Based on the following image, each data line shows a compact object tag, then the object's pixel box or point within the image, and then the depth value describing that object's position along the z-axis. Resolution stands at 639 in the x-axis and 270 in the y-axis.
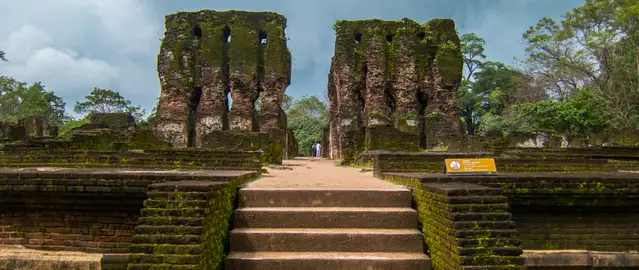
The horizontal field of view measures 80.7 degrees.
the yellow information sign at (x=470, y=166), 4.14
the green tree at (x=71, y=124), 32.74
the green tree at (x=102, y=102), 40.91
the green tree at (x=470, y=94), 34.28
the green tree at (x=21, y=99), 38.88
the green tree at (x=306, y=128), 37.31
